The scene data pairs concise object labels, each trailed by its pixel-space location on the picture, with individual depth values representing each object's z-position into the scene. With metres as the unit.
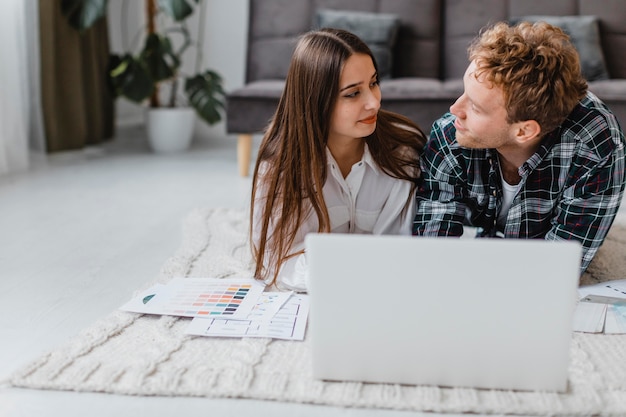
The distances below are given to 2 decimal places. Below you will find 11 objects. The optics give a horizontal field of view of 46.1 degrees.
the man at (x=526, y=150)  1.50
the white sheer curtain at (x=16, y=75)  3.07
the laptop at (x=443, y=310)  1.10
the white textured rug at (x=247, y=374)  1.16
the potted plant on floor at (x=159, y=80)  3.44
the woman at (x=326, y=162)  1.63
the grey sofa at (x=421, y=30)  3.23
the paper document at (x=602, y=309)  1.45
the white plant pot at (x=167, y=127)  3.73
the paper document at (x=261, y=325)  1.41
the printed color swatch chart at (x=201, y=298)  1.53
